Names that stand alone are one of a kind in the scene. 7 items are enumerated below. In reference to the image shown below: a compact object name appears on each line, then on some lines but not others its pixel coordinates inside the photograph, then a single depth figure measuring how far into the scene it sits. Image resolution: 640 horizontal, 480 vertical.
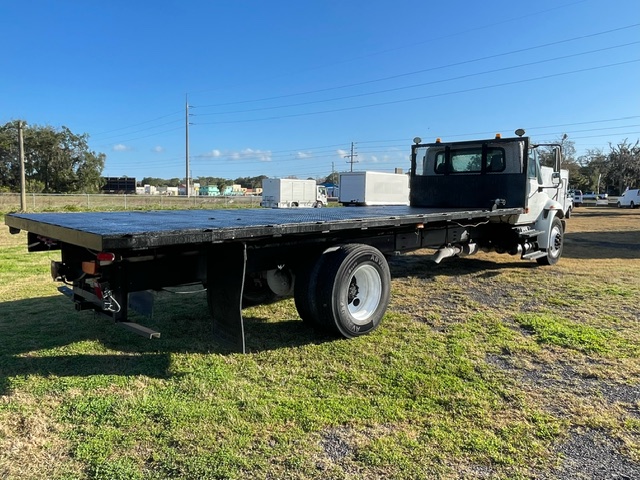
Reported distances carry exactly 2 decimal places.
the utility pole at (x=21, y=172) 24.33
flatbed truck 3.80
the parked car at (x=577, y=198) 47.03
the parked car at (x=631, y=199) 41.50
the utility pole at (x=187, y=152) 48.05
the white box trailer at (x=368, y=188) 35.94
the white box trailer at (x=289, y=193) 39.31
